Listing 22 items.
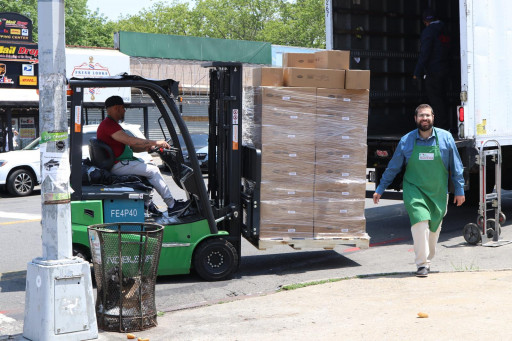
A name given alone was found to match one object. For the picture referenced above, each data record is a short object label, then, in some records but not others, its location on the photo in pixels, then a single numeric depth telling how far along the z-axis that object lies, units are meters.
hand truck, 9.97
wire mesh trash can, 6.04
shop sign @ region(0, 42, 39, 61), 25.72
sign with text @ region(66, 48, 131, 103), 30.25
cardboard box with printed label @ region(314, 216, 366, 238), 8.48
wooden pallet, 8.30
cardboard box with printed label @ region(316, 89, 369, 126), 8.45
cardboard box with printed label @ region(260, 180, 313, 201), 8.26
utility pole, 5.50
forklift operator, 7.92
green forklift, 7.70
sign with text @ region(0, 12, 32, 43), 26.00
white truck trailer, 10.12
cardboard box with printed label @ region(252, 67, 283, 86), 8.23
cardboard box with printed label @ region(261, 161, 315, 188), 8.26
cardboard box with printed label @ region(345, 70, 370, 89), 8.45
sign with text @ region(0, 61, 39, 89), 26.11
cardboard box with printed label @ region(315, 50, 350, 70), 8.53
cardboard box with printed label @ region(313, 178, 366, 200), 8.45
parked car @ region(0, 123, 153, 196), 17.41
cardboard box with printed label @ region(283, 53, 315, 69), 8.58
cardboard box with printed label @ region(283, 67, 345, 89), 8.32
